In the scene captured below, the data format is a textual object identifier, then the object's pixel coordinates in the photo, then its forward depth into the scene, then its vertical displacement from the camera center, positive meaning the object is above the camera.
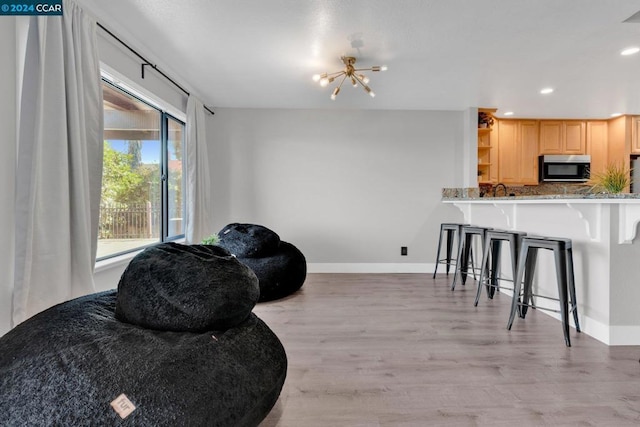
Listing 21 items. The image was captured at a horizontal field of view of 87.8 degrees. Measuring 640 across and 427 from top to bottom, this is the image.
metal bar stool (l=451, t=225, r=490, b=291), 3.77 -0.51
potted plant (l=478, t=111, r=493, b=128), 4.84 +1.29
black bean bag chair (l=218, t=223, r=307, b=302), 3.52 -0.52
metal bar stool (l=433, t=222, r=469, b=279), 4.23 -0.38
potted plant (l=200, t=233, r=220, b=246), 3.06 -0.28
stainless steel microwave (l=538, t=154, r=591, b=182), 5.13 +0.64
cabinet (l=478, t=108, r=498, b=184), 5.03 +0.83
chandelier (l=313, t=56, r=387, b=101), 3.06 +1.32
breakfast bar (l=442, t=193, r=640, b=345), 2.34 -0.38
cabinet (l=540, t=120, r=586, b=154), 5.23 +1.12
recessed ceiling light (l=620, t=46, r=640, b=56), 2.89 +1.40
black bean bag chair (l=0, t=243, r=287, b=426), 1.07 -0.53
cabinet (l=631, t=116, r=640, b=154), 5.04 +1.13
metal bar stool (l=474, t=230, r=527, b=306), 3.05 -0.41
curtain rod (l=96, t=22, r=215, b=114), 2.47 +1.37
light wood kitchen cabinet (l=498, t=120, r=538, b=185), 5.21 +0.88
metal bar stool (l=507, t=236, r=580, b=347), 2.40 -0.48
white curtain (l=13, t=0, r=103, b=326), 1.81 +0.26
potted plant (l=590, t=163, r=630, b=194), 2.85 +0.23
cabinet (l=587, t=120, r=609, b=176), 5.24 +1.04
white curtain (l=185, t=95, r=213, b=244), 4.05 +0.47
